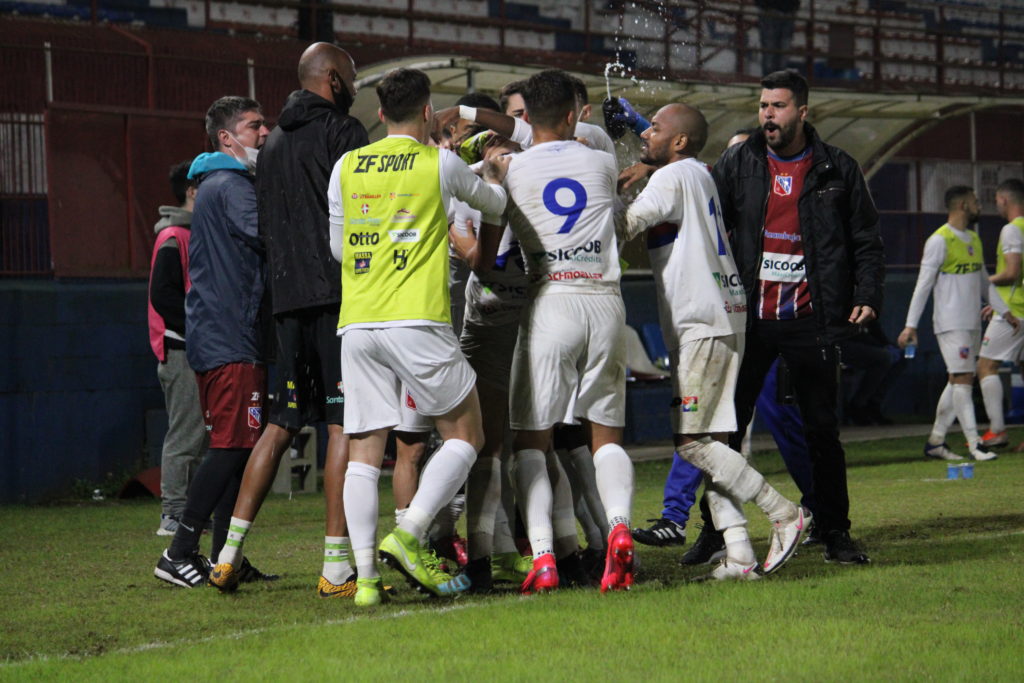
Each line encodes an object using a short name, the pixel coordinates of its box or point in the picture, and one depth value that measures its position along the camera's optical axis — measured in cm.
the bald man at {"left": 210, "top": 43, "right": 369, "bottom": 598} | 1258
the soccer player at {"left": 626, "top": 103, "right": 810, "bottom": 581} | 1251
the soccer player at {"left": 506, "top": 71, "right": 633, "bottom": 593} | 1200
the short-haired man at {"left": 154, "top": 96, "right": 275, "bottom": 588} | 1355
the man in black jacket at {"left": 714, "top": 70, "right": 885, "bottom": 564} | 1371
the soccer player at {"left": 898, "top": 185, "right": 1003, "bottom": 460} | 2583
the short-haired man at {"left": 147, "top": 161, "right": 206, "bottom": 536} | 1862
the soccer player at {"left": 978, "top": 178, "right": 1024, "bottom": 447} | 2709
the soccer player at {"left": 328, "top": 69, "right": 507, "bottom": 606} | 1141
